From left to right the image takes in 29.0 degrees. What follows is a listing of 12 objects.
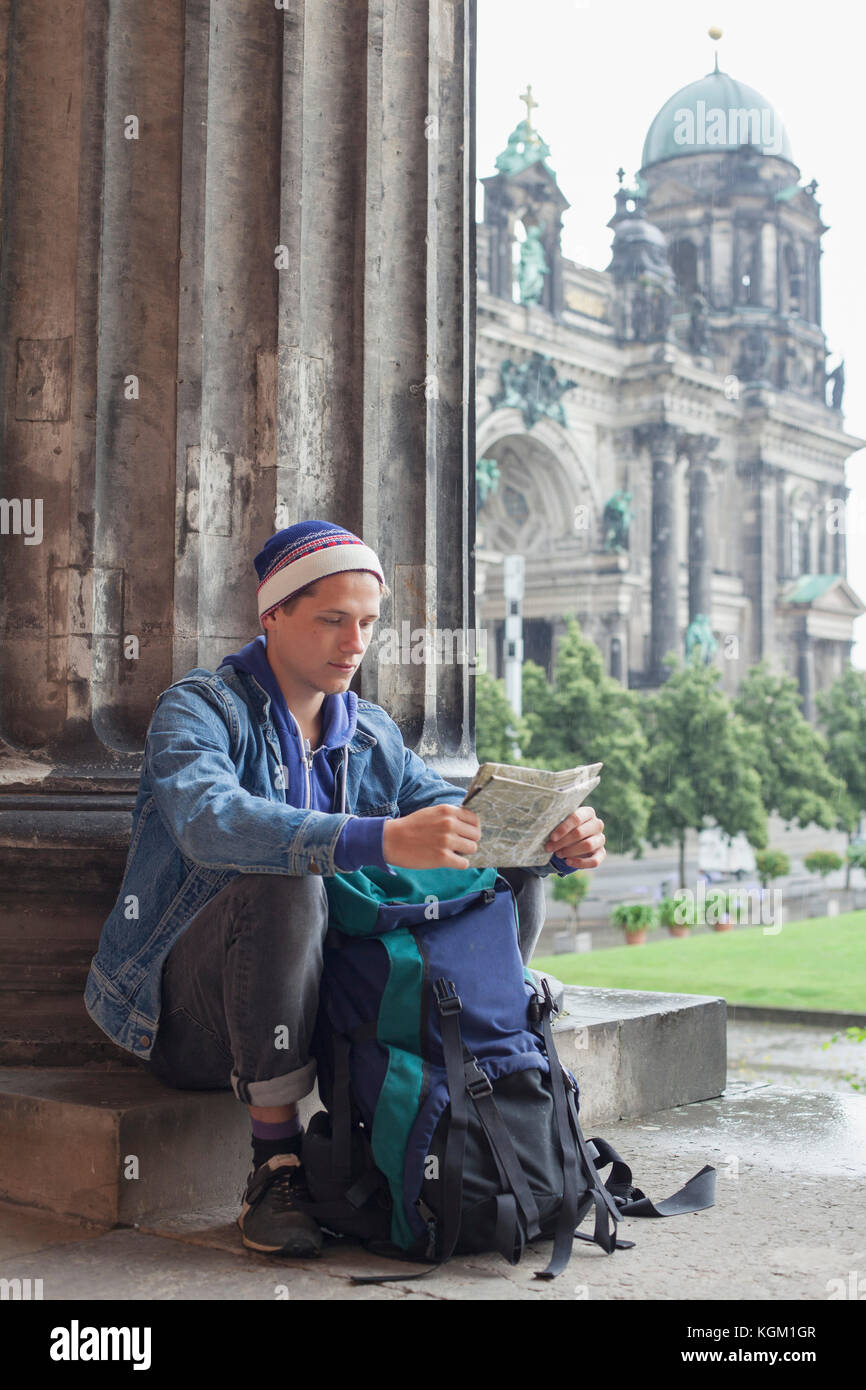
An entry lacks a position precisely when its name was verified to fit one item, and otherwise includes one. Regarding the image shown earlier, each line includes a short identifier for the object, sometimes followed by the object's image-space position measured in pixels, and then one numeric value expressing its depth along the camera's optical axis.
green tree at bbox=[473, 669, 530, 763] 30.79
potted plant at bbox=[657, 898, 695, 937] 22.64
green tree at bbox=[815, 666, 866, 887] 38.53
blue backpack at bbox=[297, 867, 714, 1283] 2.66
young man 2.63
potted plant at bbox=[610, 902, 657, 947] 23.00
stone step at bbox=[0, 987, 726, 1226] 2.98
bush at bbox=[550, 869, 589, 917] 24.69
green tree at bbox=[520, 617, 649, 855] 31.75
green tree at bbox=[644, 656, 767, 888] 32.91
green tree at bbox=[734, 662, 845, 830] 36.12
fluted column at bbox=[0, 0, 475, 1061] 3.63
